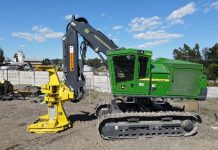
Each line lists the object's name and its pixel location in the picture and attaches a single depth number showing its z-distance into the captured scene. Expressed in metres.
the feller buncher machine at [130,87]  5.47
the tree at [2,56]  50.67
